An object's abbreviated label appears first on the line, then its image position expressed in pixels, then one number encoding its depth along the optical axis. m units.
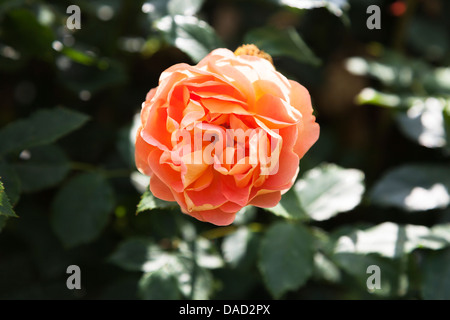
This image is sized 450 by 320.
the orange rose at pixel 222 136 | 0.42
